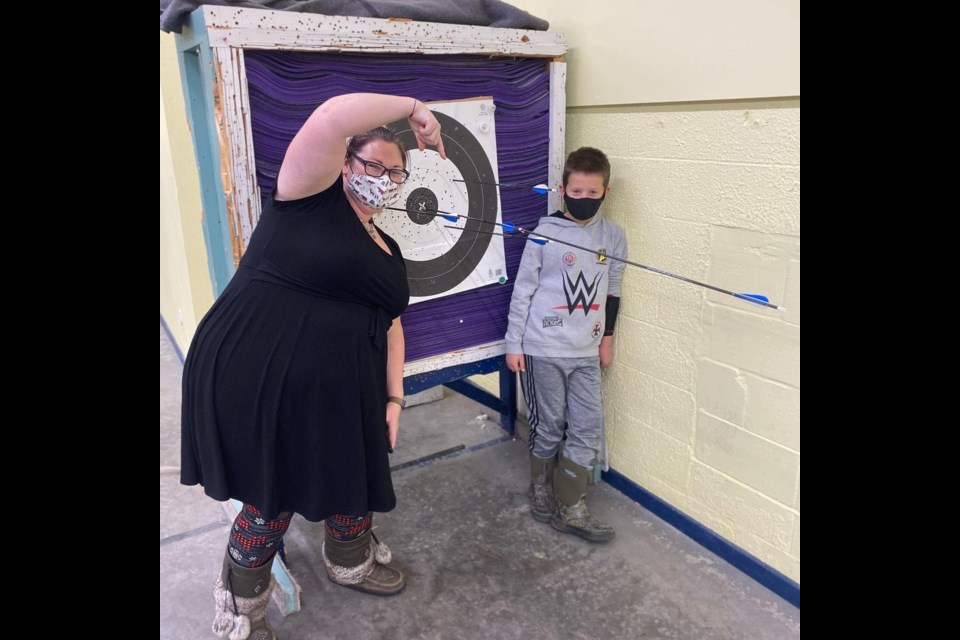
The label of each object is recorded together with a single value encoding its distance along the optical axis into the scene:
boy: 2.02
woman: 1.40
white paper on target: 1.90
